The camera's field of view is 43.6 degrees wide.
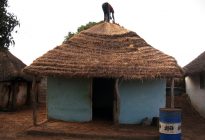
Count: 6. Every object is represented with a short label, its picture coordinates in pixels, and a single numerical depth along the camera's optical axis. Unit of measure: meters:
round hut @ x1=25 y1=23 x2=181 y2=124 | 9.02
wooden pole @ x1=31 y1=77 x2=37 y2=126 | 9.14
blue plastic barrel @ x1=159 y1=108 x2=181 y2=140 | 5.90
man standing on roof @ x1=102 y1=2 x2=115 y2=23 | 11.96
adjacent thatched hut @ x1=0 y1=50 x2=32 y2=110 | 13.19
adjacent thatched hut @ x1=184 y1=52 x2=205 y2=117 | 12.27
